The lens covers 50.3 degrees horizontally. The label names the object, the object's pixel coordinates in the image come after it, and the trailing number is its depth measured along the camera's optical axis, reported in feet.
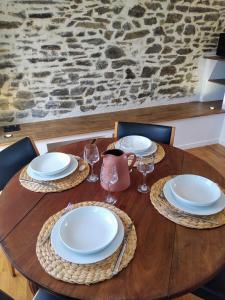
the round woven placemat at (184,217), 2.94
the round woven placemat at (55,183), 3.63
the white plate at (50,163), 3.89
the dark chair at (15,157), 4.59
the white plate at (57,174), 3.83
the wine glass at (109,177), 3.42
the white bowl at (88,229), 2.62
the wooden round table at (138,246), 2.29
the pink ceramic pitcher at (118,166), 3.40
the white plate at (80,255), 2.47
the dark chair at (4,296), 2.88
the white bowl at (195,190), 3.22
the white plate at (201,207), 3.07
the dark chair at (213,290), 3.12
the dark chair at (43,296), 2.98
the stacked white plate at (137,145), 4.46
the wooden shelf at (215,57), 9.62
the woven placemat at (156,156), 4.30
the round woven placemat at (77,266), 2.33
